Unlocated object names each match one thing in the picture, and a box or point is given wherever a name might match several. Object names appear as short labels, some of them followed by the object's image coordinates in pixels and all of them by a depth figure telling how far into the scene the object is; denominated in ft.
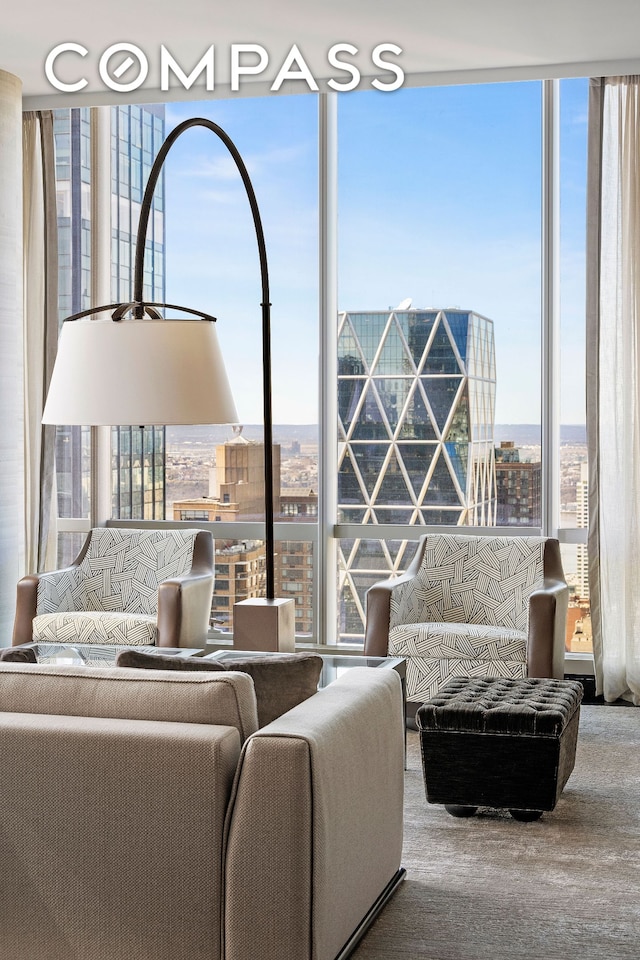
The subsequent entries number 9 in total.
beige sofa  6.93
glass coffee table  10.96
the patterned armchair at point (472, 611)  14.74
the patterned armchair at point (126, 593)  16.07
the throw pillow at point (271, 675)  8.28
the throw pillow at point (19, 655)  8.57
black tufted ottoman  11.30
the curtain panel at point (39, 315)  19.44
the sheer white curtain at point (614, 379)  17.19
